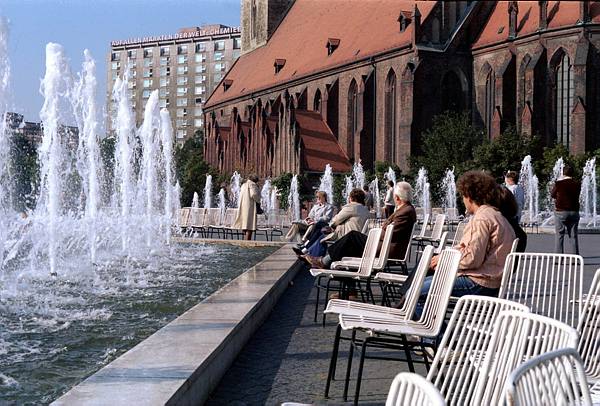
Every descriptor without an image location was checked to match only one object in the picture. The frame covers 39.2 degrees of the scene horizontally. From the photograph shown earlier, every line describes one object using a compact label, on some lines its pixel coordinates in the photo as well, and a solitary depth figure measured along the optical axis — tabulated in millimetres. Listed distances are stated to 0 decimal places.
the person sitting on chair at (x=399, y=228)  8953
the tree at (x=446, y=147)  45500
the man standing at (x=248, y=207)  19078
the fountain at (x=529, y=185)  39769
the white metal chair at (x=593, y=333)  4219
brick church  44875
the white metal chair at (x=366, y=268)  7688
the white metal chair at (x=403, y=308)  5277
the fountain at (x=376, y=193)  45100
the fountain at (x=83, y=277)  6234
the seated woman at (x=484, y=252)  5973
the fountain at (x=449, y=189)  43988
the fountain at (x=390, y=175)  46656
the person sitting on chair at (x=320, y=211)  15438
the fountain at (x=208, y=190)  54959
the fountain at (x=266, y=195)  51431
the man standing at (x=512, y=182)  12883
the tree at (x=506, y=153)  43062
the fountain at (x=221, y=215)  23297
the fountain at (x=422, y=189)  44750
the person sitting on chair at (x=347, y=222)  10703
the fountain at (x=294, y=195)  50969
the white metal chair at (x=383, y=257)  7984
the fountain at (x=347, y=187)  48309
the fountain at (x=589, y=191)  38938
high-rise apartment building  128000
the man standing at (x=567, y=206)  14164
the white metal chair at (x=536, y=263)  5234
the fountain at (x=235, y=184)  60641
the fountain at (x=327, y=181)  50322
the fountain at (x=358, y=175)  50125
